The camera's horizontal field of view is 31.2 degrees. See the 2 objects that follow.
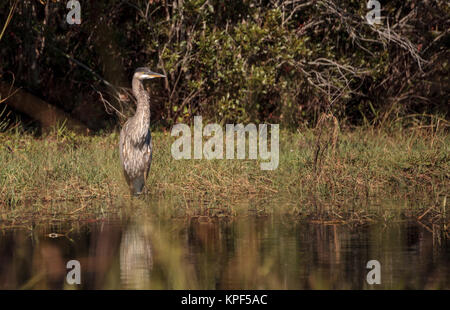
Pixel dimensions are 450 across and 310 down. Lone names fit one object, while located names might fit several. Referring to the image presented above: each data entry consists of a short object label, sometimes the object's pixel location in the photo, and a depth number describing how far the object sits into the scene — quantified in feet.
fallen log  51.47
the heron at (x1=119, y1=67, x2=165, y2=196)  33.42
